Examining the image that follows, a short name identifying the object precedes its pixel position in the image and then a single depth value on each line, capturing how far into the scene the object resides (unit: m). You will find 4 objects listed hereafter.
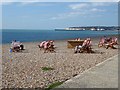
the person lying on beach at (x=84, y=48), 10.67
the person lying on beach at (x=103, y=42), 13.97
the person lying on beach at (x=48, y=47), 11.44
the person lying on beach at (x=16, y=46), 11.79
